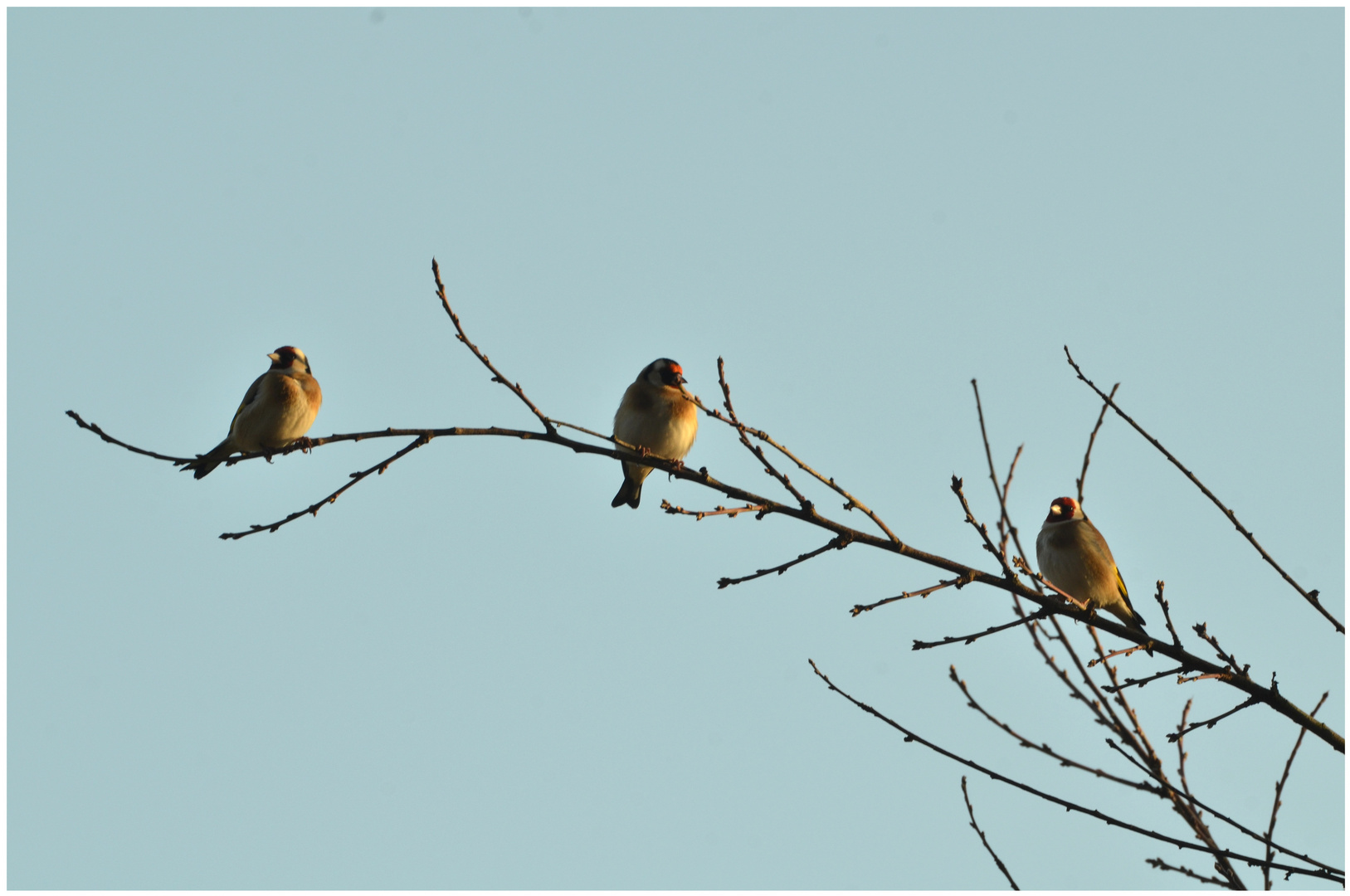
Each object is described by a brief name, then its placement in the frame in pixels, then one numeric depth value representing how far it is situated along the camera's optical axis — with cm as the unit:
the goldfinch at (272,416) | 1294
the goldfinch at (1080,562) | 1316
